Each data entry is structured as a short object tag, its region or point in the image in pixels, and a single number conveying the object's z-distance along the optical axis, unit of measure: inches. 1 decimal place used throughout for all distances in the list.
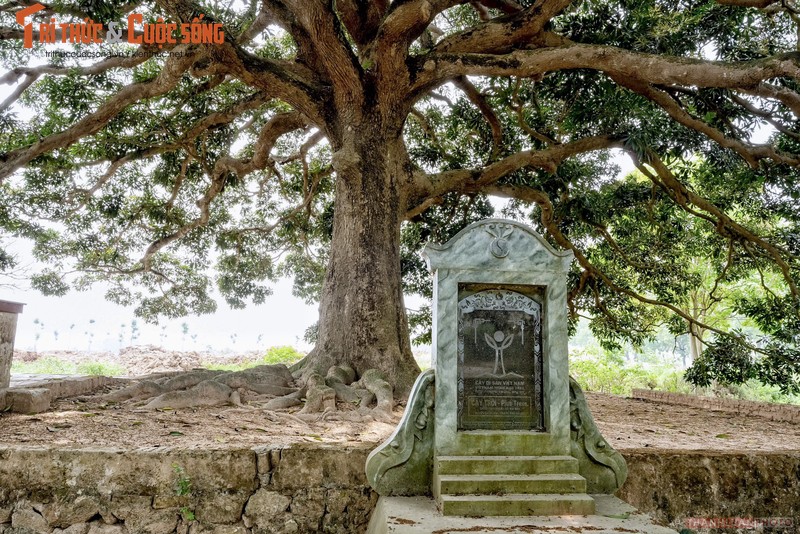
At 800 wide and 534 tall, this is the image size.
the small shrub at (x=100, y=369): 471.8
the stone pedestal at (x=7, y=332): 200.7
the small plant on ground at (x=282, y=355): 574.6
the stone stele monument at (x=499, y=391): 136.6
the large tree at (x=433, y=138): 250.7
